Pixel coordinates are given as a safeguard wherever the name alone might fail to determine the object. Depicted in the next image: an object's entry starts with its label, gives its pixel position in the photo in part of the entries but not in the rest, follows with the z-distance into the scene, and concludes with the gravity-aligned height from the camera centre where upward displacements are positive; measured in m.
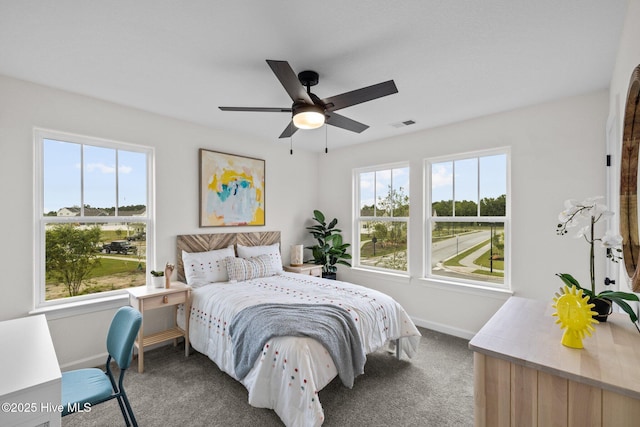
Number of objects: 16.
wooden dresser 0.98 -0.60
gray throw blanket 2.14 -0.89
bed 1.99 -0.91
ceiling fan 1.88 +0.83
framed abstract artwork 3.80 +0.32
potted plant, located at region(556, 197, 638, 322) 1.37 -0.11
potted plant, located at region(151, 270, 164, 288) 3.12 -0.70
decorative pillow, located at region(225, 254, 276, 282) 3.53 -0.67
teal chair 1.58 -0.99
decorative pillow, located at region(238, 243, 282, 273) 3.96 -0.54
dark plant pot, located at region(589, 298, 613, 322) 1.46 -0.47
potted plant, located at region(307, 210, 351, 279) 4.75 -0.57
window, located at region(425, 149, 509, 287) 3.46 -0.06
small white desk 1.12 -0.69
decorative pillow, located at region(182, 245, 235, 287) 3.39 -0.64
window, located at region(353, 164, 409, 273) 4.35 -0.07
